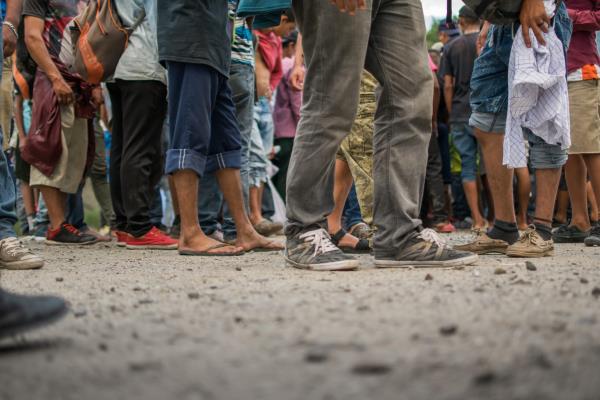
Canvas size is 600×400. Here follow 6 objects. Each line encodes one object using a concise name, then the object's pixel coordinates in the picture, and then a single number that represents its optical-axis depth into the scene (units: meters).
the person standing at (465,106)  7.88
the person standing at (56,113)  5.44
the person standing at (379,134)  3.40
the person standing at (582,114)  5.09
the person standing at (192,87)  4.23
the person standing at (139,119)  5.06
